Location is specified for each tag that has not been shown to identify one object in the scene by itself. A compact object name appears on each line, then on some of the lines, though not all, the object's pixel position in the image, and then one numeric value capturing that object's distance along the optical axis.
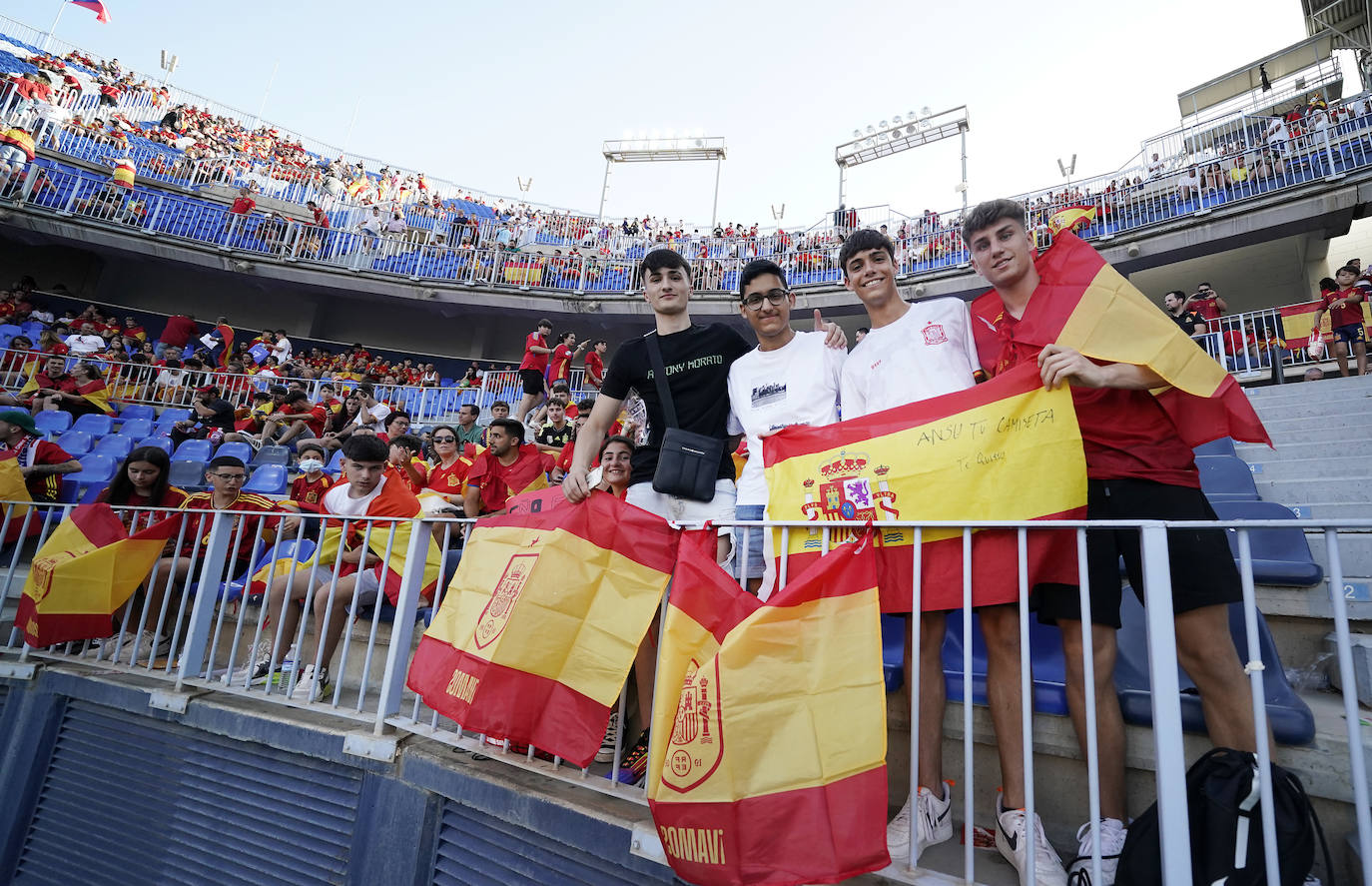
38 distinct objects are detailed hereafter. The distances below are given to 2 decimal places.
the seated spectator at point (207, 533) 4.23
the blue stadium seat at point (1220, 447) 4.93
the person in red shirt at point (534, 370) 9.25
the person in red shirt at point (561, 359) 11.25
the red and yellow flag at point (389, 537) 3.38
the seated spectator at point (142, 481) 4.63
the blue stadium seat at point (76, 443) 7.62
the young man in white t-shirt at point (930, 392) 1.86
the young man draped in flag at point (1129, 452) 1.74
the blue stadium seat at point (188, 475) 7.28
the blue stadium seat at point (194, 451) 8.08
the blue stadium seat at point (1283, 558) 2.35
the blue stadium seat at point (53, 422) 8.46
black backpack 1.39
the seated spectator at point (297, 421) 9.05
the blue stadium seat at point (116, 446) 7.82
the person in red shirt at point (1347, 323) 7.88
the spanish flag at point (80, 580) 3.84
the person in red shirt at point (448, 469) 5.70
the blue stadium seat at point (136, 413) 10.36
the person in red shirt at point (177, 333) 14.12
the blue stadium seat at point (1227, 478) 3.85
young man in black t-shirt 2.82
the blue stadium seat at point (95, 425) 8.77
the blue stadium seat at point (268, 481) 7.11
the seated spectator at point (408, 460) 6.19
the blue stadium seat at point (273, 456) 8.26
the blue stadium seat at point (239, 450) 8.05
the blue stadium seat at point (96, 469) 6.86
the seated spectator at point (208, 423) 8.89
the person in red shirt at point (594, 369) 11.72
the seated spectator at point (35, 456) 6.01
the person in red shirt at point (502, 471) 5.04
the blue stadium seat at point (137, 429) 8.90
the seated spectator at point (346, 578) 3.29
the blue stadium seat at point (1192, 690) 1.66
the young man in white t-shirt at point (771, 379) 2.62
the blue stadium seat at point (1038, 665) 1.99
